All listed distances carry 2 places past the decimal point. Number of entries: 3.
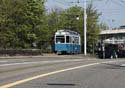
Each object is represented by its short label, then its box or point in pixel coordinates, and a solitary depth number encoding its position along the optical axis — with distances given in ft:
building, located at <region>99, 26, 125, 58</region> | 173.06
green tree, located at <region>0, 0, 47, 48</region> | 185.68
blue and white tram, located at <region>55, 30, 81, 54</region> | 174.50
